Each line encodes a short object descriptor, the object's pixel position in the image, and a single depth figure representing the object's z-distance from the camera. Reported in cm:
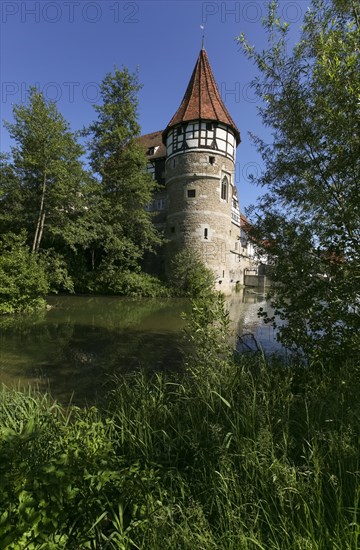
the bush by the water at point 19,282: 1158
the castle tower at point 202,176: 2228
